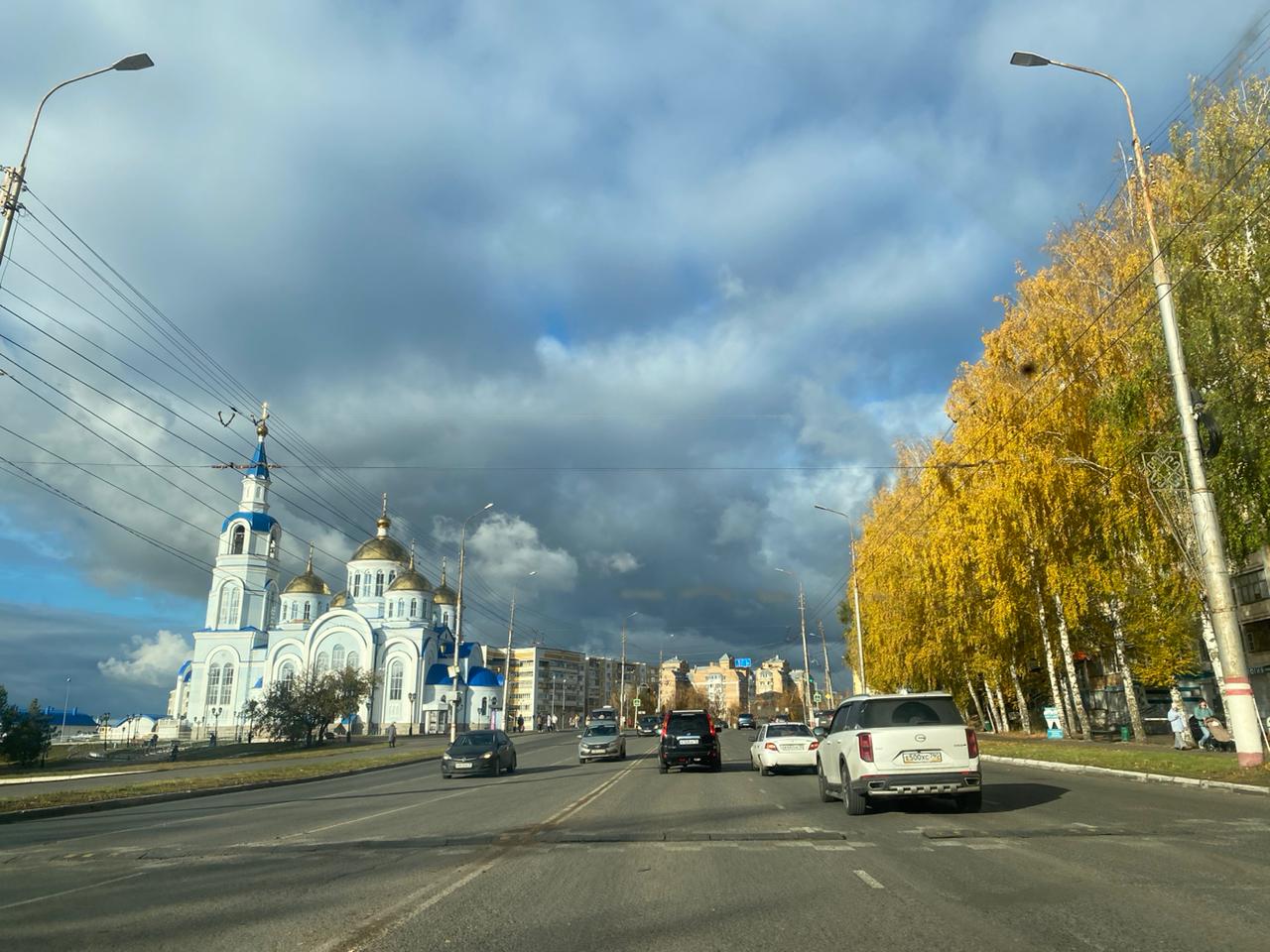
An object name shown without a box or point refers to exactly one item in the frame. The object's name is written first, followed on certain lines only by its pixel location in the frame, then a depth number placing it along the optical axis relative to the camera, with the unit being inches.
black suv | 1011.3
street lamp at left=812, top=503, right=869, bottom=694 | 1708.9
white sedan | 937.5
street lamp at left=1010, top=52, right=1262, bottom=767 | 639.8
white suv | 494.9
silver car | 1342.3
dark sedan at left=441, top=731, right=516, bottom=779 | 1085.1
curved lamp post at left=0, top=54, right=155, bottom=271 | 666.8
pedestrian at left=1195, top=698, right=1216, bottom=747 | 974.4
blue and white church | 3363.7
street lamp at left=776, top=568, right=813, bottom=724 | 2960.1
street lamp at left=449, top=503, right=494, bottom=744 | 1767.3
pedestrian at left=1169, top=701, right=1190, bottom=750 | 970.1
